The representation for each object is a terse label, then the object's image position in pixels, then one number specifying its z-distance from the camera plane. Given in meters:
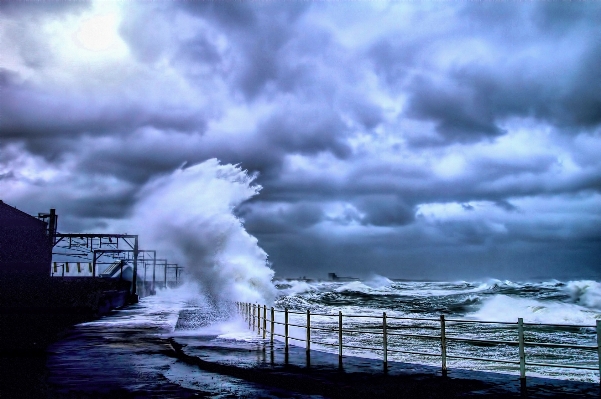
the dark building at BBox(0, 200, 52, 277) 53.62
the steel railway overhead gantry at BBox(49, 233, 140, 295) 49.46
